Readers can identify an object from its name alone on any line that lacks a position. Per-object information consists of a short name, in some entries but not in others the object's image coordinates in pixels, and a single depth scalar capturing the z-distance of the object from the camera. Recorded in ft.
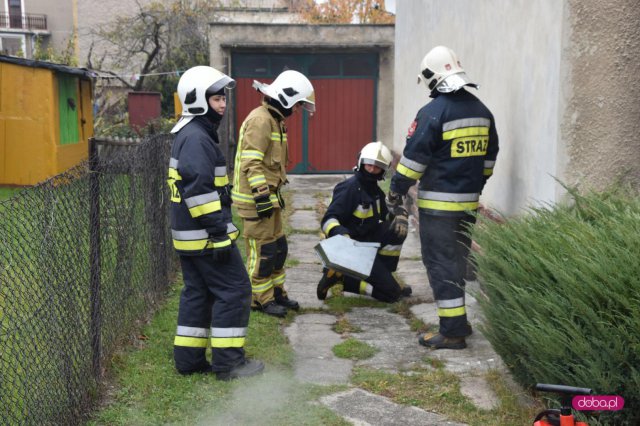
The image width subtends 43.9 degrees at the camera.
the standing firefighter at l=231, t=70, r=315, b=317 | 21.09
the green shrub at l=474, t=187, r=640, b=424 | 11.54
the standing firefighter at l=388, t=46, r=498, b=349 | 18.97
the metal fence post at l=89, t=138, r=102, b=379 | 15.80
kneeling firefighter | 22.44
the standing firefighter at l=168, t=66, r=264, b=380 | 16.34
